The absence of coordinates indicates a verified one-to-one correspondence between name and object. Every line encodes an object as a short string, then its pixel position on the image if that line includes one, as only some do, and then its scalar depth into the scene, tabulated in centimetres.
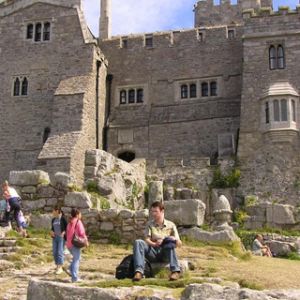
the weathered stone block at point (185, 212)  1222
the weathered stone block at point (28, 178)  1390
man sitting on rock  796
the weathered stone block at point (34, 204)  1361
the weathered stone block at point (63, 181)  1355
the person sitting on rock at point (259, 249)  1365
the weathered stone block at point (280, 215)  2075
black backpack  804
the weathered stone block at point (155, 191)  2149
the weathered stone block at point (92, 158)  1876
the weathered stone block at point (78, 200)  1270
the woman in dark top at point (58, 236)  952
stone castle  2276
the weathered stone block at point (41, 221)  1313
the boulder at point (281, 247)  1644
